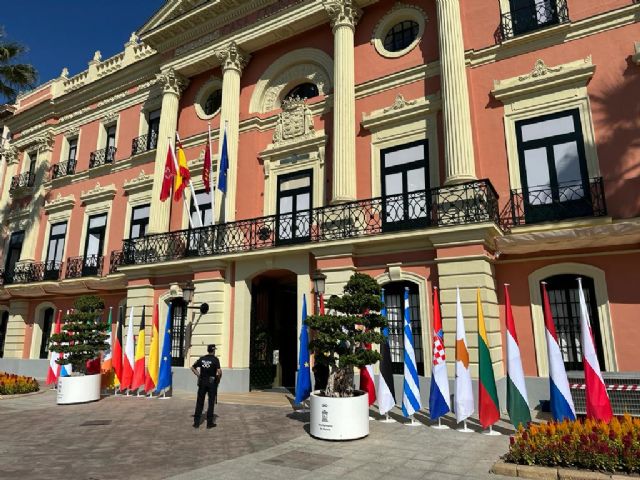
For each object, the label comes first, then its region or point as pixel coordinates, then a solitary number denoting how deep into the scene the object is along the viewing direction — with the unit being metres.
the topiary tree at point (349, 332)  8.41
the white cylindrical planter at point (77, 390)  11.87
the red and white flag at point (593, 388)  7.11
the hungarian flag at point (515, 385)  7.84
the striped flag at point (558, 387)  7.43
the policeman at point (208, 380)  8.78
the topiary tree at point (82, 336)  12.77
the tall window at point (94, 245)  19.09
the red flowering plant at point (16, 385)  13.24
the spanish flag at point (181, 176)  15.13
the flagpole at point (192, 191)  14.75
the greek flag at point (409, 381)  8.90
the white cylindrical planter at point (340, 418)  7.72
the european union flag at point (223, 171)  14.64
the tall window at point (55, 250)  20.53
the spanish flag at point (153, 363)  13.01
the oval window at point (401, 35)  14.09
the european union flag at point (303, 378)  10.62
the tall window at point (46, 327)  20.61
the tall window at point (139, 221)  18.31
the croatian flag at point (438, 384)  8.63
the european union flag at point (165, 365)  12.70
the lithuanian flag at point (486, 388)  8.09
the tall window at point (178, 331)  15.15
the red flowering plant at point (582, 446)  5.41
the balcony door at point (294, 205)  13.91
